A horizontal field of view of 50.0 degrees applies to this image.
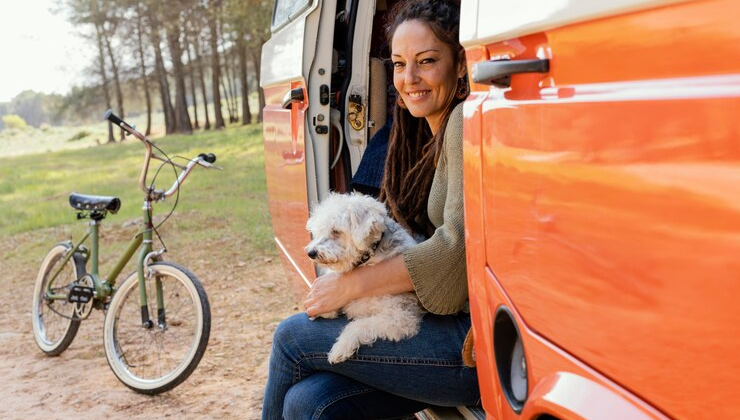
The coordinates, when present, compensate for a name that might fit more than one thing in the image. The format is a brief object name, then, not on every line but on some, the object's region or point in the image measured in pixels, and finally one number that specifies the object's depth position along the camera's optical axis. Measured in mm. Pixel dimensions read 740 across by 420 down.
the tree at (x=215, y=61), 30744
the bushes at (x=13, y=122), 61147
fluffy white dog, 2539
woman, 2479
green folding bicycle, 4602
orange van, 1088
